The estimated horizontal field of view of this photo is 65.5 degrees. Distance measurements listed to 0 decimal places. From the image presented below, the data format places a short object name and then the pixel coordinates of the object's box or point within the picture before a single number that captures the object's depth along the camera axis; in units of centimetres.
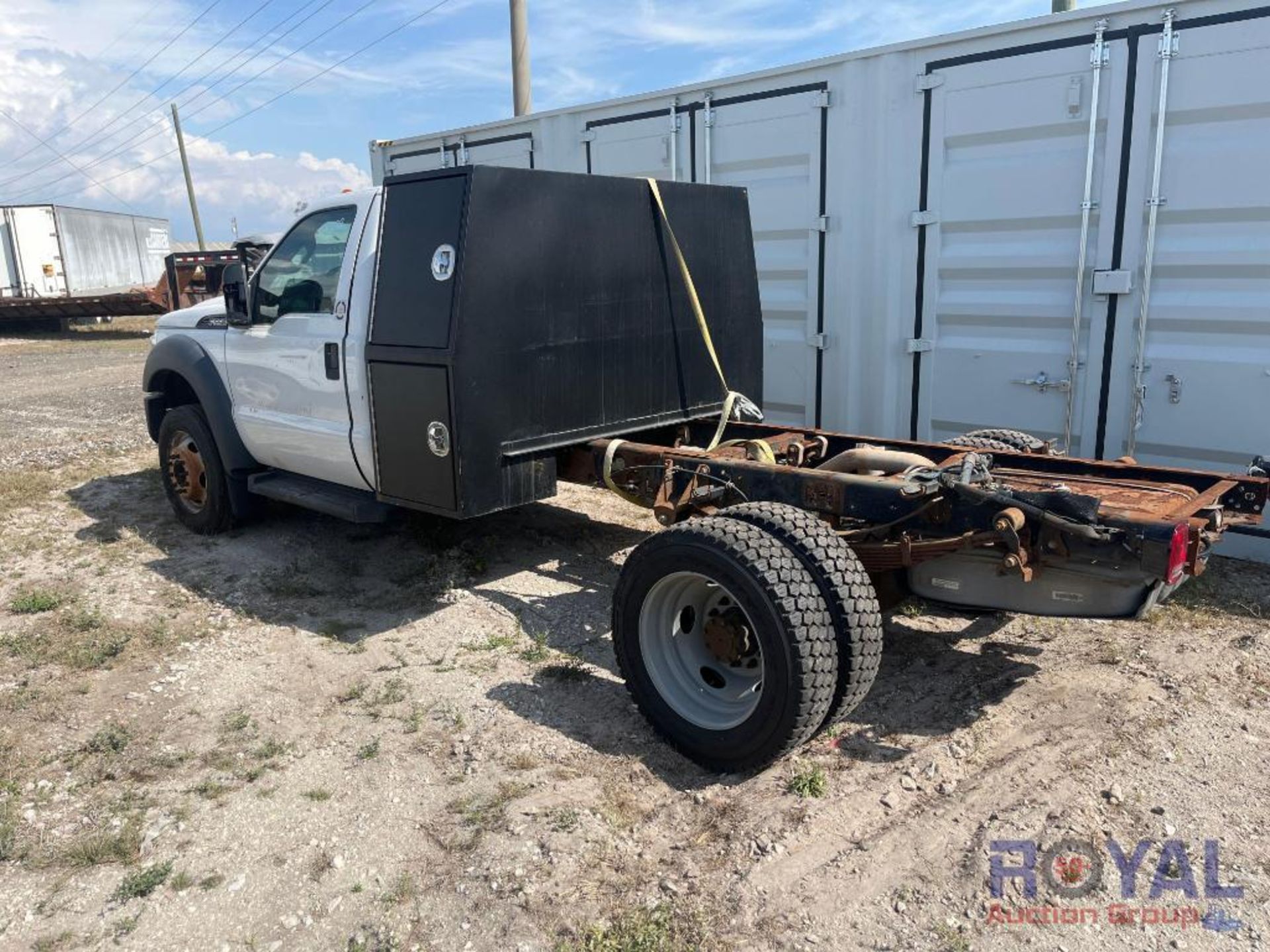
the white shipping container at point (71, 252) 2783
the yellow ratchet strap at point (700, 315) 523
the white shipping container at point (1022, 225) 520
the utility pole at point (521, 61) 1426
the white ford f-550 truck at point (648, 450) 338
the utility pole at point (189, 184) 3828
